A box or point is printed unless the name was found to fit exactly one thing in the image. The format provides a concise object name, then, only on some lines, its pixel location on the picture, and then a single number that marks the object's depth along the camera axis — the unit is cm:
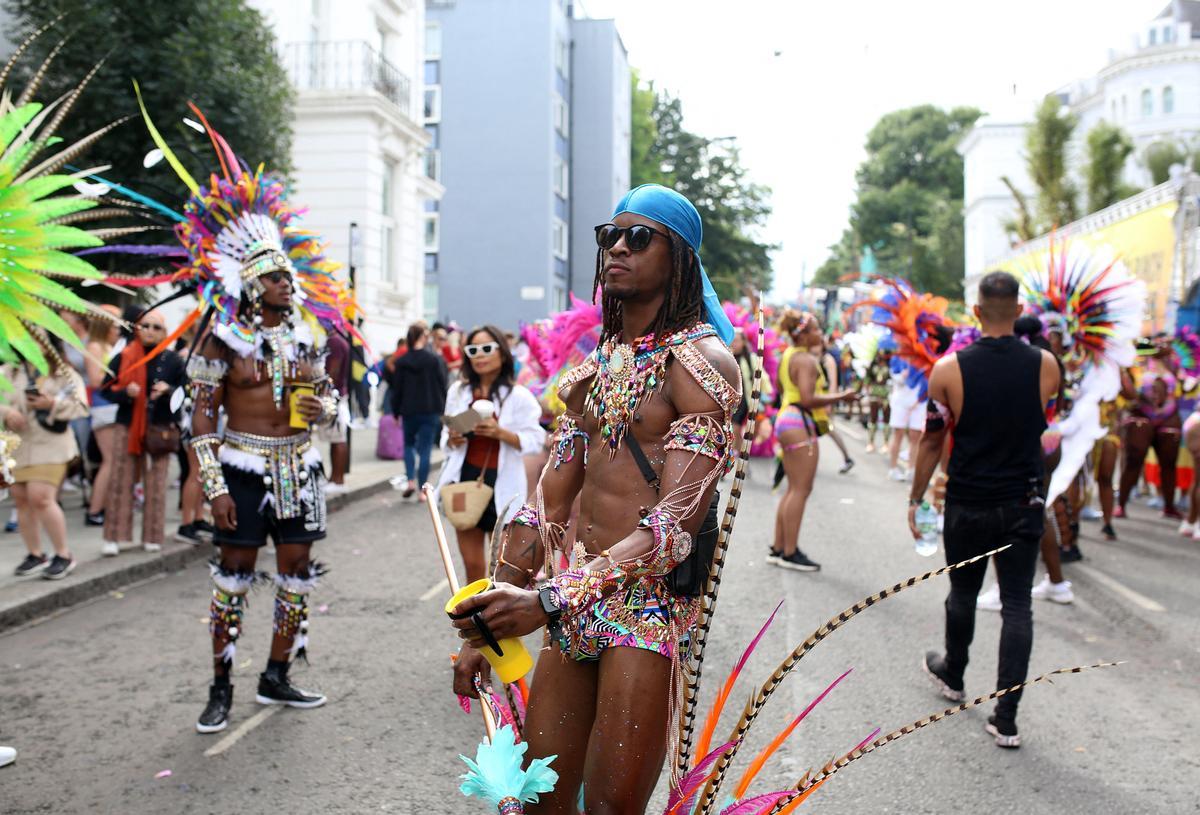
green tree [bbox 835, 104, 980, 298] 7019
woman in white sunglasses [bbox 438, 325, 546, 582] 591
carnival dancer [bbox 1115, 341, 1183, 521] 1116
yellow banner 1686
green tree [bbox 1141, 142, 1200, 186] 4047
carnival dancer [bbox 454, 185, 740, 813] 254
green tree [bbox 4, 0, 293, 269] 1121
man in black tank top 479
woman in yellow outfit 805
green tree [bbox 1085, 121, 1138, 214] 3069
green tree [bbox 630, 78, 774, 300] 4756
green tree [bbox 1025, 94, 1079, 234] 3234
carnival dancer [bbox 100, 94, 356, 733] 480
